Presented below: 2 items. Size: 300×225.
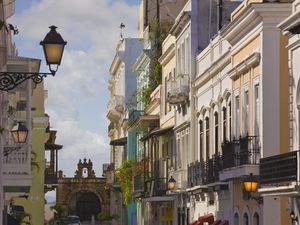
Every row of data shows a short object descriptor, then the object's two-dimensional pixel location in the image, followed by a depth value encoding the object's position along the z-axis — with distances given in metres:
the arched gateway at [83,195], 112.19
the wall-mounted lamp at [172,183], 43.75
